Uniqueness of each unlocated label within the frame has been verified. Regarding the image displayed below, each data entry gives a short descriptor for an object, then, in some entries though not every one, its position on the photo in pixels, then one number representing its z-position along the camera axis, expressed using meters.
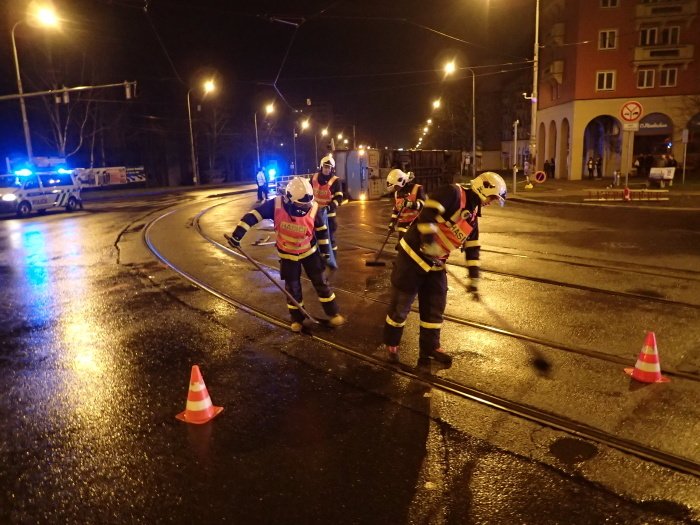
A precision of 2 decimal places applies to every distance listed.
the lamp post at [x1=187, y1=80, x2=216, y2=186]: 48.28
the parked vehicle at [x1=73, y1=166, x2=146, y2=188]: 42.59
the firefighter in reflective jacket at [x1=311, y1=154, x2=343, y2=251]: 10.94
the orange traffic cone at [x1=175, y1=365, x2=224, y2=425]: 4.48
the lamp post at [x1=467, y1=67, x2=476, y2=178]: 43.50
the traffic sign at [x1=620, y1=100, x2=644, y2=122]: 19.62
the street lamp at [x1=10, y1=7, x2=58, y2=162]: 22.73
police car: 23.45
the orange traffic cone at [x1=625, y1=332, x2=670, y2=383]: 5.02
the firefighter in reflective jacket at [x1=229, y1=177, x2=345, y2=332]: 6.32
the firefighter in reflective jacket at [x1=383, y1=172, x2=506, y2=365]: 5.22
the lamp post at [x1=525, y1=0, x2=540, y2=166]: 26.56
